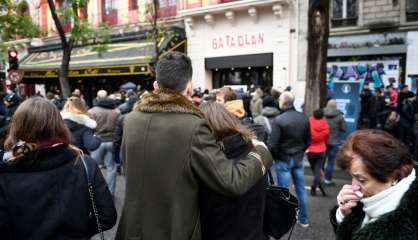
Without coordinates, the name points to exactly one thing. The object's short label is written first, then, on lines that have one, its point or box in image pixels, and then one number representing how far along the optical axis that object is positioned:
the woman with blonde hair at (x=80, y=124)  5.41
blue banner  10.90
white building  16.80
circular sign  14.31
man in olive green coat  2.11
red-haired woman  1.67
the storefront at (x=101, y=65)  19.11
